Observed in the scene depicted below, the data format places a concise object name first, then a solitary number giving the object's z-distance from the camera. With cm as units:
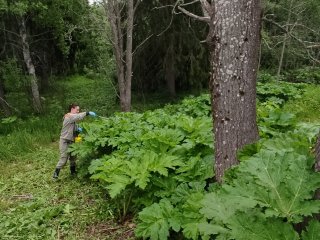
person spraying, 531
